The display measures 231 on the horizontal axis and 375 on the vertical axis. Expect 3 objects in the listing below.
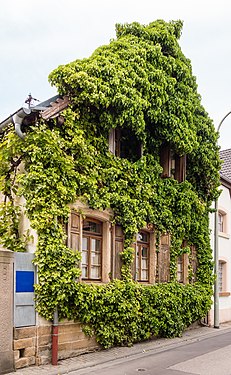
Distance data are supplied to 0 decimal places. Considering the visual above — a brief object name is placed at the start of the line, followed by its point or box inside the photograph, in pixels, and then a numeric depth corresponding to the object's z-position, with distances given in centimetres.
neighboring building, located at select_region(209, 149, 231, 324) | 2195
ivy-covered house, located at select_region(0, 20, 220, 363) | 1237
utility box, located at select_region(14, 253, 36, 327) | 1144
